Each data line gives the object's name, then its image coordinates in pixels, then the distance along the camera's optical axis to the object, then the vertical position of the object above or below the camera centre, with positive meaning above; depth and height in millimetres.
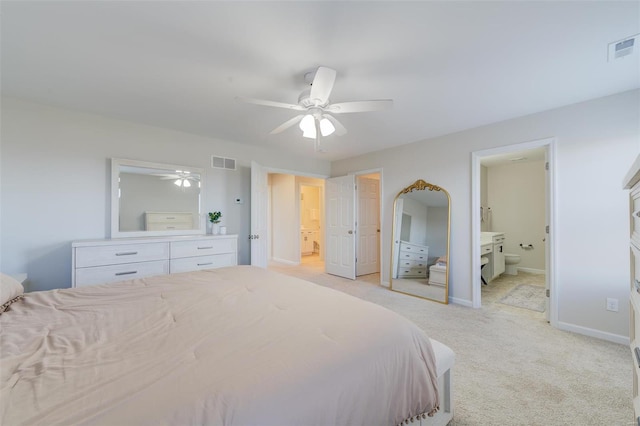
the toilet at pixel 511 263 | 5082 -961
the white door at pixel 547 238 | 2811 -246
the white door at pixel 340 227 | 4910 -232
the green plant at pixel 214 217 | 3723 -32
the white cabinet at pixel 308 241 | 7717 -819
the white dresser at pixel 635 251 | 962 -145
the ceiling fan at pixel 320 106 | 1790 +899
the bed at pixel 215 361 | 688 -512
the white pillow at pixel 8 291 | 1368 -451
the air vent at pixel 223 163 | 3871 +821
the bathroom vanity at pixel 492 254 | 4320 -688
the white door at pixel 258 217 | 3761 -30
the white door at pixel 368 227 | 5098 -237
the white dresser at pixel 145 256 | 2555 -488
